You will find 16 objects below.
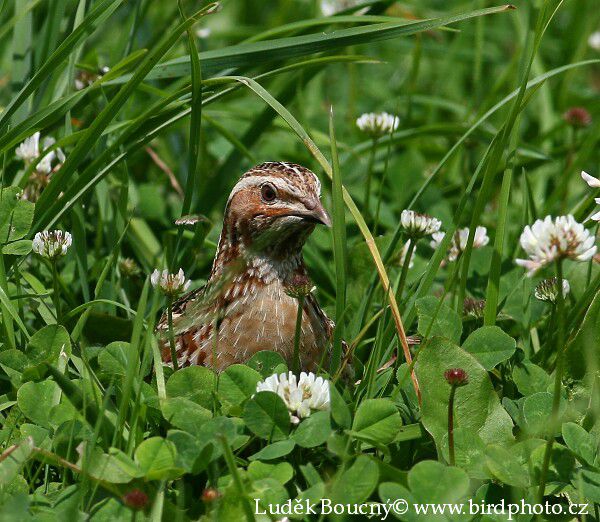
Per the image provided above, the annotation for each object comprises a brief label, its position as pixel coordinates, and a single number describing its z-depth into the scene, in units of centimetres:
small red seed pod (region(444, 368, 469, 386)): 562
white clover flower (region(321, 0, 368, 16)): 1212
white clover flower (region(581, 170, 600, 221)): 631
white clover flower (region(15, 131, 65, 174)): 823
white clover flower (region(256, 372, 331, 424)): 596
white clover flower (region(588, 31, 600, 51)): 1359
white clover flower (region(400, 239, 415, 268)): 838
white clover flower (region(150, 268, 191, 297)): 629
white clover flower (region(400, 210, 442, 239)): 687
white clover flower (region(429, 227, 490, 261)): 803
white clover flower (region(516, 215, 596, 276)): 517
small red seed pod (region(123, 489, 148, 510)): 509
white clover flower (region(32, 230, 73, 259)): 673
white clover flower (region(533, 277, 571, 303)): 687
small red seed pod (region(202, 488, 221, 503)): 536
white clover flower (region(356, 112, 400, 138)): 877
